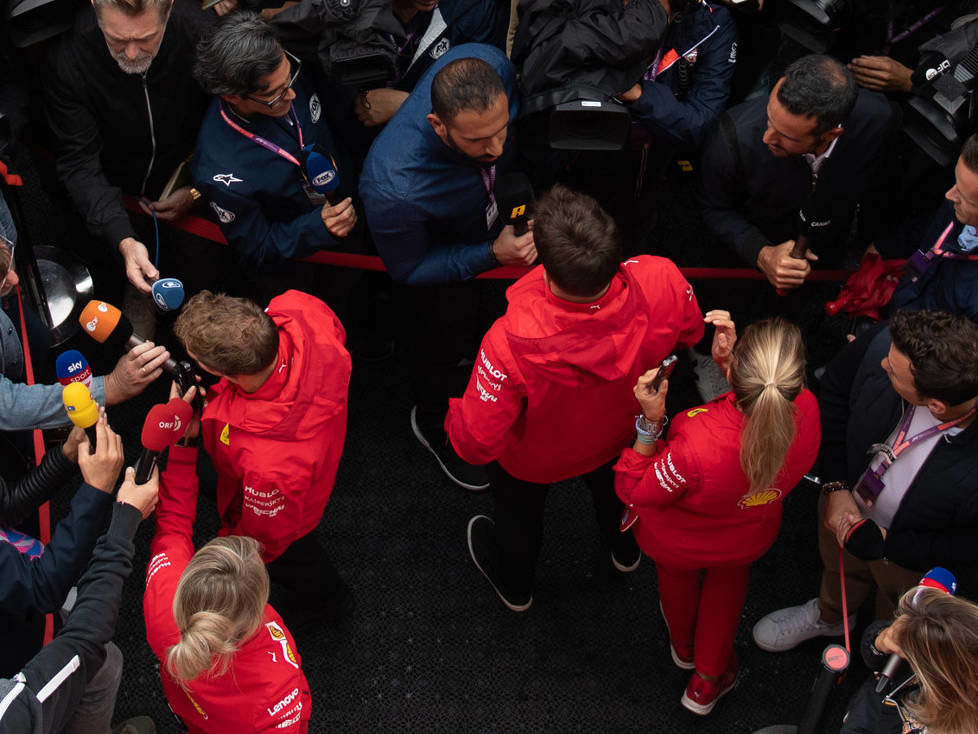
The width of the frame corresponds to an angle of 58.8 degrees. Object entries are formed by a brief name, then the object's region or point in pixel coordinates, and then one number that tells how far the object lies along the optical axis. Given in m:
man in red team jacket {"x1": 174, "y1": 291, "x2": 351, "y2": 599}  2.58
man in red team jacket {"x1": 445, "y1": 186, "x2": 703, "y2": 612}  2.44
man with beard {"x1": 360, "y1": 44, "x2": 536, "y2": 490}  2.93
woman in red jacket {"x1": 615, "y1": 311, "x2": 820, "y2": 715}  2.36
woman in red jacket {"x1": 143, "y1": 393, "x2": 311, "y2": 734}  2.21
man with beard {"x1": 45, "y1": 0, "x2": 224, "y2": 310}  3.22
